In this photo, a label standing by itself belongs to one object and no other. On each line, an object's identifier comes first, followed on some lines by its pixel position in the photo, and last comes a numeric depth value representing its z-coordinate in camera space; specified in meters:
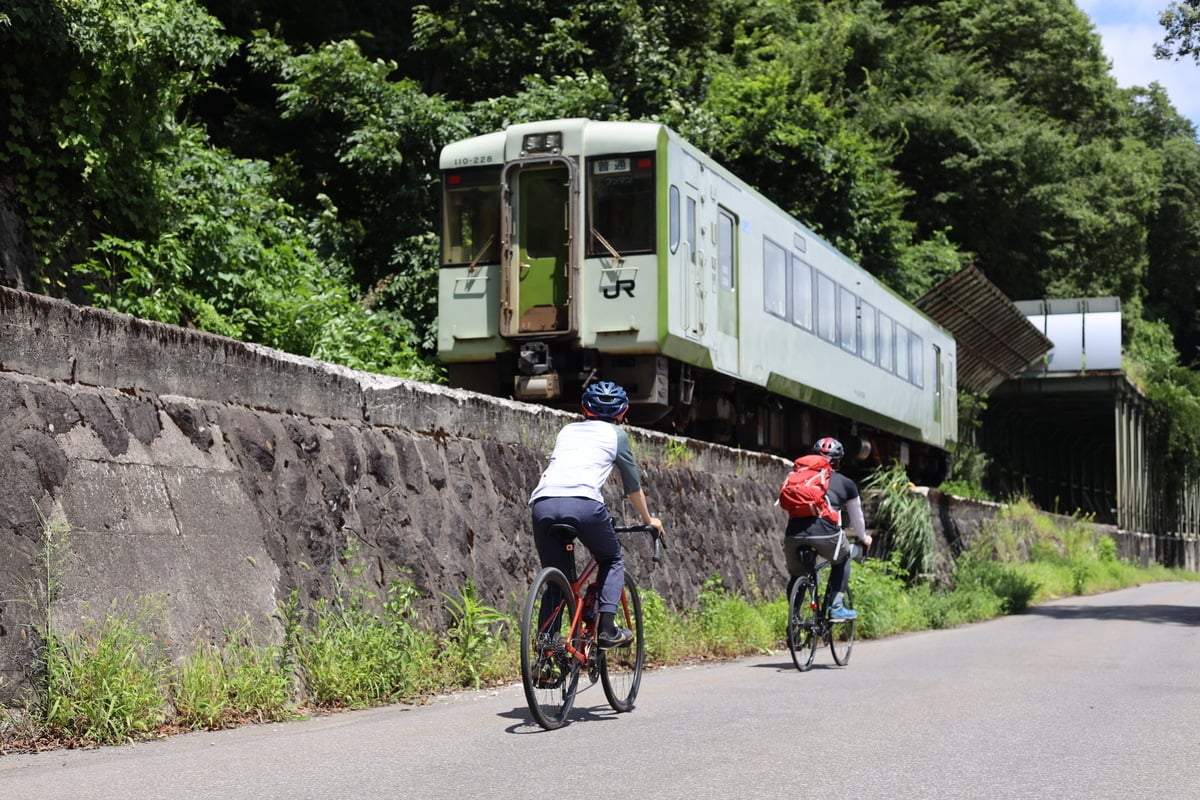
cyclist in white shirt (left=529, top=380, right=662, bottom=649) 7.23
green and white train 15.33
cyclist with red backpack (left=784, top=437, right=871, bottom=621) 11.08
